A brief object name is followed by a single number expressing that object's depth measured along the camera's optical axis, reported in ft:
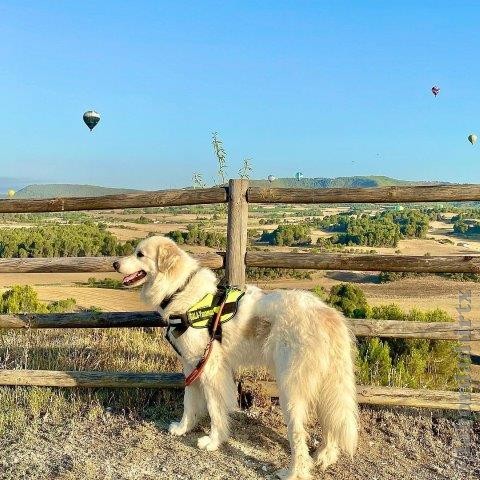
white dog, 13.29
